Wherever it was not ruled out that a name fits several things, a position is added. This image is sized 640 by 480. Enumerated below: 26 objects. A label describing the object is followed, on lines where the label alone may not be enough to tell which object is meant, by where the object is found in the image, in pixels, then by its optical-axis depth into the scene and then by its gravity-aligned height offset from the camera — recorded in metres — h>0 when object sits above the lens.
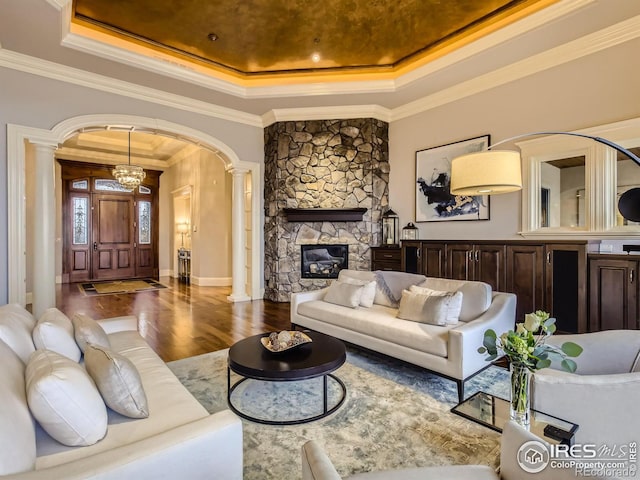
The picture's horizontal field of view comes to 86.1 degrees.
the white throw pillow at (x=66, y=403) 1.21 -0.61
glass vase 1.59 -0.76
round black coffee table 2.22 -0.88
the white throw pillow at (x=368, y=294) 3.79 -0.66
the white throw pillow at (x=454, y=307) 2.97 -0.64
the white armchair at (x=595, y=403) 1.51 -0.78
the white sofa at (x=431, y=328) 2.60 -0.84
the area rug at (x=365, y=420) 1.93 -1.27
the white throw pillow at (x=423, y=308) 2.98 -0.67
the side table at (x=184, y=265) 9.06 -0.80
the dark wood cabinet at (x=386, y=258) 5.55 -0.40
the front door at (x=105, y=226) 8.81 +0.27
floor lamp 2.53 +0.46
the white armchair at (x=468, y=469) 1.06 -0.79
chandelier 7.38 +1.34
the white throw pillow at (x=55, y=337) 1.89 -0.57
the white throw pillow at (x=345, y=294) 3.76 -0.68
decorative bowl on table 2.53 -0.82
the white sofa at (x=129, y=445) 1.04 -0.74
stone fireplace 6.17 +0.89
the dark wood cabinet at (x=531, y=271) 3.61 -0.44
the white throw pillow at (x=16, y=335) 1.71 -0.52
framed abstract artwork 4.97 +0.71
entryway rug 7.43 -1.19
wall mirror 3.65 +0.59
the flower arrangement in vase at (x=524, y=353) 1.50 -0.53
